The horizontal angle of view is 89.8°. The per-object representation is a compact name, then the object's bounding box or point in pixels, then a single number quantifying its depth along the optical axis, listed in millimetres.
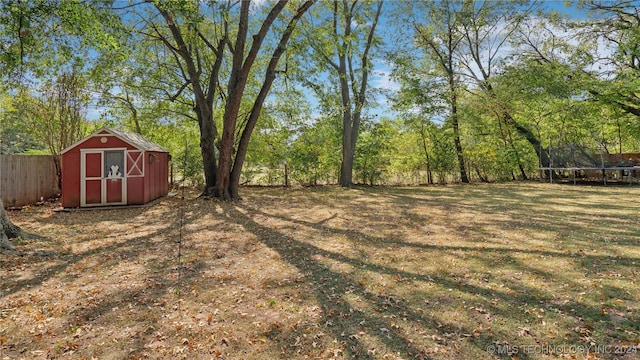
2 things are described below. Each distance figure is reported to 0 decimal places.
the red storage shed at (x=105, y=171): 8820
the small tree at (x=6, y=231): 4663
